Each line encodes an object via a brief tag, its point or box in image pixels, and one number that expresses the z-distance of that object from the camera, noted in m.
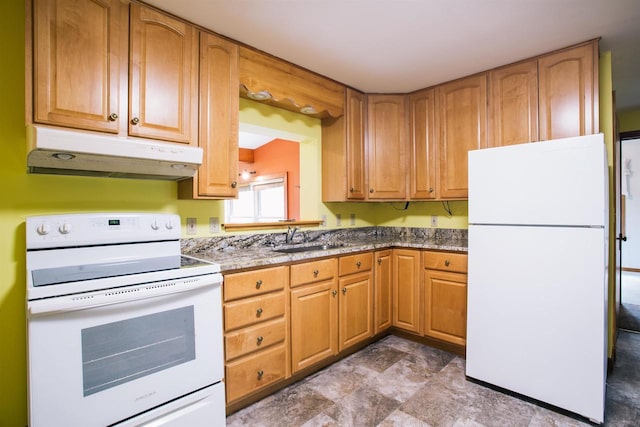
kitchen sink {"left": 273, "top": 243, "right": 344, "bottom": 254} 2.56
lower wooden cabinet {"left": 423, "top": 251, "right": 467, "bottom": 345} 2.58
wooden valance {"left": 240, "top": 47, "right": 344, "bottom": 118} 2.25
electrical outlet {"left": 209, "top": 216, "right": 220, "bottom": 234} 2.32
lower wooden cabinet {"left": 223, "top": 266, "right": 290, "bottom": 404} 1.87
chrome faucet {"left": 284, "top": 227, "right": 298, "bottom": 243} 2.77
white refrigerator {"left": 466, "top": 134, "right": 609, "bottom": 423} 1.78
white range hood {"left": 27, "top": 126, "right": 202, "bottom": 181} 1.31
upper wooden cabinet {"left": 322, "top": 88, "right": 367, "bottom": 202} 2.96
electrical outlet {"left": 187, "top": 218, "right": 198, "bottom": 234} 2.21
